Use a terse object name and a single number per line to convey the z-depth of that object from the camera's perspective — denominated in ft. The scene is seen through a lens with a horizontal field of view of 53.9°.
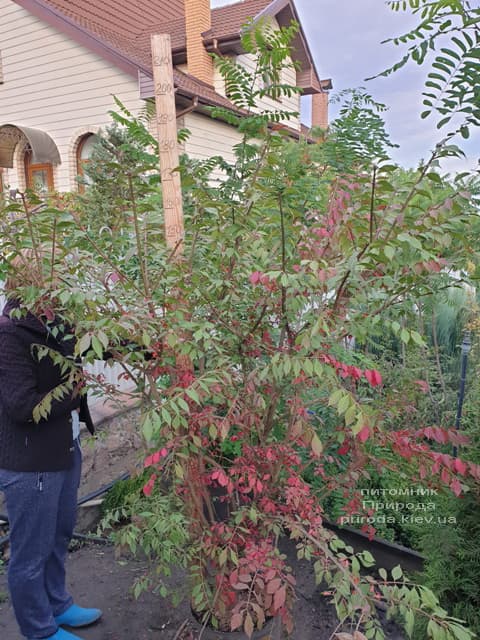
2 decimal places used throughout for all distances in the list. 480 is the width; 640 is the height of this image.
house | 30.66
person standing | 6.39
